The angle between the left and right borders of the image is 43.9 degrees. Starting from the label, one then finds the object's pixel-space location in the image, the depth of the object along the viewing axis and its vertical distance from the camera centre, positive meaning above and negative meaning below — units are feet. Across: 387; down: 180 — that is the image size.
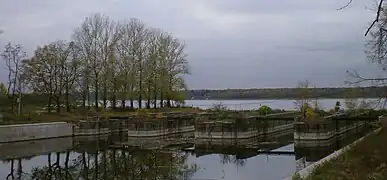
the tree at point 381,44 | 33.83 +3.88
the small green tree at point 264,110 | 156.25 -3.66
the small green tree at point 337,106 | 170.75 -2.84
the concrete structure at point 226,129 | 119.96 -7.66
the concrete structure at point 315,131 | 115.44 -8.10
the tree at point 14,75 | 150.92 +8.19
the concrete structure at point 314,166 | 39.10 -6.26
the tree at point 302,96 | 190.19 +1.08
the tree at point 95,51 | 166.40 +17.29
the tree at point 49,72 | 153.48 +9.22
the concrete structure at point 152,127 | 127.95 -7.50
